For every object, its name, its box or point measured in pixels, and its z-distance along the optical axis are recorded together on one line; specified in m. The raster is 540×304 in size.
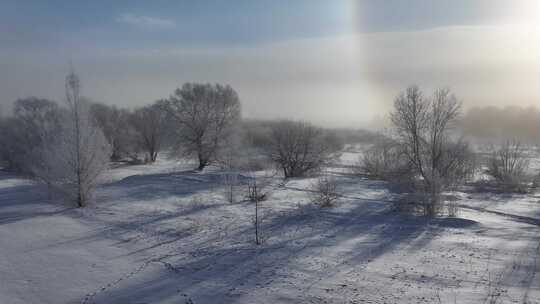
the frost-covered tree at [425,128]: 33.59
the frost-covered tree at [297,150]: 48.59
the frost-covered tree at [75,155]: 25.66
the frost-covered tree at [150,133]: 74.25
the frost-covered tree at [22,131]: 59.59
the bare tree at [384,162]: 35.39
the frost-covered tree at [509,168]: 38.62
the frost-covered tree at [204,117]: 49.59
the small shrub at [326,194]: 26.69
